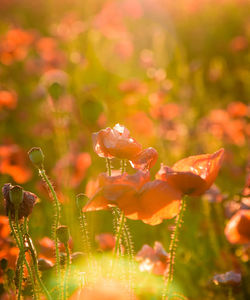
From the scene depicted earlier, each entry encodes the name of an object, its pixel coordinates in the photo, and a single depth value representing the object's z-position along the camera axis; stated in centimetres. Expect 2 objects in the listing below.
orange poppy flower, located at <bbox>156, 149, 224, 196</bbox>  109
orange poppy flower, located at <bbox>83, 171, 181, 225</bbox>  108
